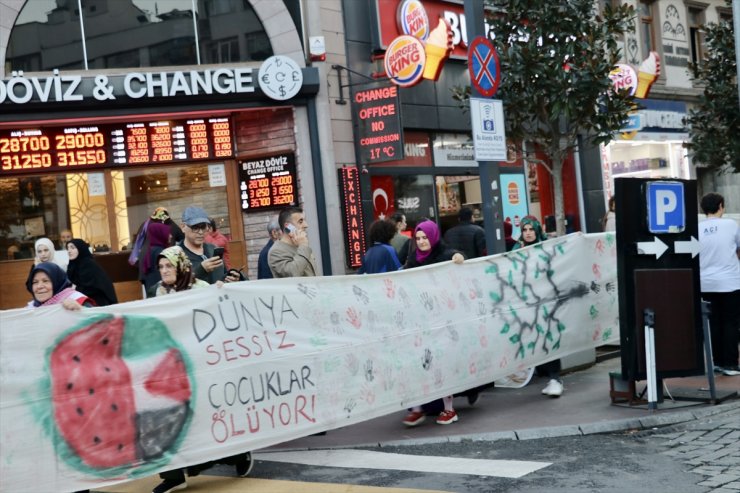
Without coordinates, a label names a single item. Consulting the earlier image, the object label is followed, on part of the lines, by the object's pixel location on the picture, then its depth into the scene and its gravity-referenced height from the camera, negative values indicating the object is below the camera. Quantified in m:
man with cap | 8.68 -0.20
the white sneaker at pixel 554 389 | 9.62 -1.87
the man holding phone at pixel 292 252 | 9.14 -0.35
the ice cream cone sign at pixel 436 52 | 16.72 +2.42
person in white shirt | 10.23 -1.11
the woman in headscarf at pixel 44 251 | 10.46 -0.15
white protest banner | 6.08 -1.04
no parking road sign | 10.95 +1.40
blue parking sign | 8.72 -0.24
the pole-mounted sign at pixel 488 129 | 10.89 +0.72
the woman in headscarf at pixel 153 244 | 11.68 -0.21
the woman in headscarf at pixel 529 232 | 11.16 -0.44
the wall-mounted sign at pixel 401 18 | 17.46 +3.22
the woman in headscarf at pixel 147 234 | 11.77 -0.11
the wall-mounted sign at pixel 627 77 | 20.51 +2.13
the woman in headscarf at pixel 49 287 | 6.94 -0.35
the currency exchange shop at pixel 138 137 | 14.68 +1.36
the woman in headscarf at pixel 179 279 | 7.24 -0.39
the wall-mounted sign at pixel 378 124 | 16.19 +1.31
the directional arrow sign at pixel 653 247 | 8.65 -0.56
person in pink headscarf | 9.53 -0.43
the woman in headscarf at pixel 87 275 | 10.84 -0.46
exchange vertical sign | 16.41 -0.17
